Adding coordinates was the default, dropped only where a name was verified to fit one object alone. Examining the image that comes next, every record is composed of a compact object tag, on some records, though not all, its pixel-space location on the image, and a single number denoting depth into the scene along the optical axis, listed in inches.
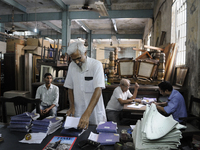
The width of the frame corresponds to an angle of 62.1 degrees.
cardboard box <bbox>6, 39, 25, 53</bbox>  326.9
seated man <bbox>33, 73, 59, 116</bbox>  167.4
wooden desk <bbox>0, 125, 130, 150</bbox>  58.8
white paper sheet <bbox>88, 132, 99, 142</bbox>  64.4
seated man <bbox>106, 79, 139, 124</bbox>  153.1
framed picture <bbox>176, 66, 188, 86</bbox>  155.0
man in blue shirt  117.0
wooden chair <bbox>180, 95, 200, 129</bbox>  122.5
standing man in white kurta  85.1
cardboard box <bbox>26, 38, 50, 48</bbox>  320.8
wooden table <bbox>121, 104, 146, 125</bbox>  127.2
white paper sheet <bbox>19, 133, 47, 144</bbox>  62.4
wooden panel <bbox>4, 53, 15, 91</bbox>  309.6
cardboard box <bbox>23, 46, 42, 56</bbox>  308.1
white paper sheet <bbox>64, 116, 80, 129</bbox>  65.6
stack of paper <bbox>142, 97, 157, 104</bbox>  145.7
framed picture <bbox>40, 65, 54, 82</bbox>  251.1
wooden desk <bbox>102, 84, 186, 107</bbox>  180.1
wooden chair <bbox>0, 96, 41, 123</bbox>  99.6
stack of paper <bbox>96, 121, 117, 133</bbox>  69.1
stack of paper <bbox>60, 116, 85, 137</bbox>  66.0
